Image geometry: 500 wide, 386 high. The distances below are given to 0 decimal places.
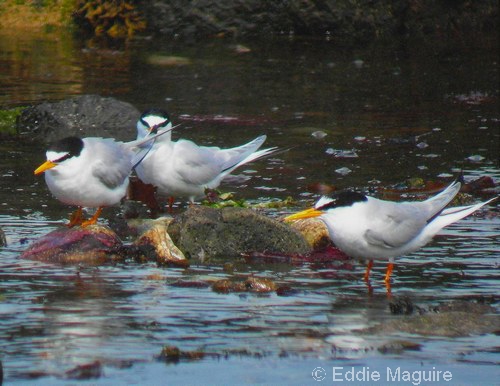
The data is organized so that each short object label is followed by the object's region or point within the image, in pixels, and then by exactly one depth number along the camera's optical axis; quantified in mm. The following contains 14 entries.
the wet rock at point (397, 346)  11729
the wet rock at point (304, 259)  16078
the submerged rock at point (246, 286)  14219
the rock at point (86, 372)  10828
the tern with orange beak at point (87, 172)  16875
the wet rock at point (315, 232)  16812
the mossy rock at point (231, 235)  16281
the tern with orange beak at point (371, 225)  14844
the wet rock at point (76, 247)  15828
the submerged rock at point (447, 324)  12391
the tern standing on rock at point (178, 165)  19391
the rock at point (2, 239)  16461
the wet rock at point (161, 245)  15727
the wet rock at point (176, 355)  11398
